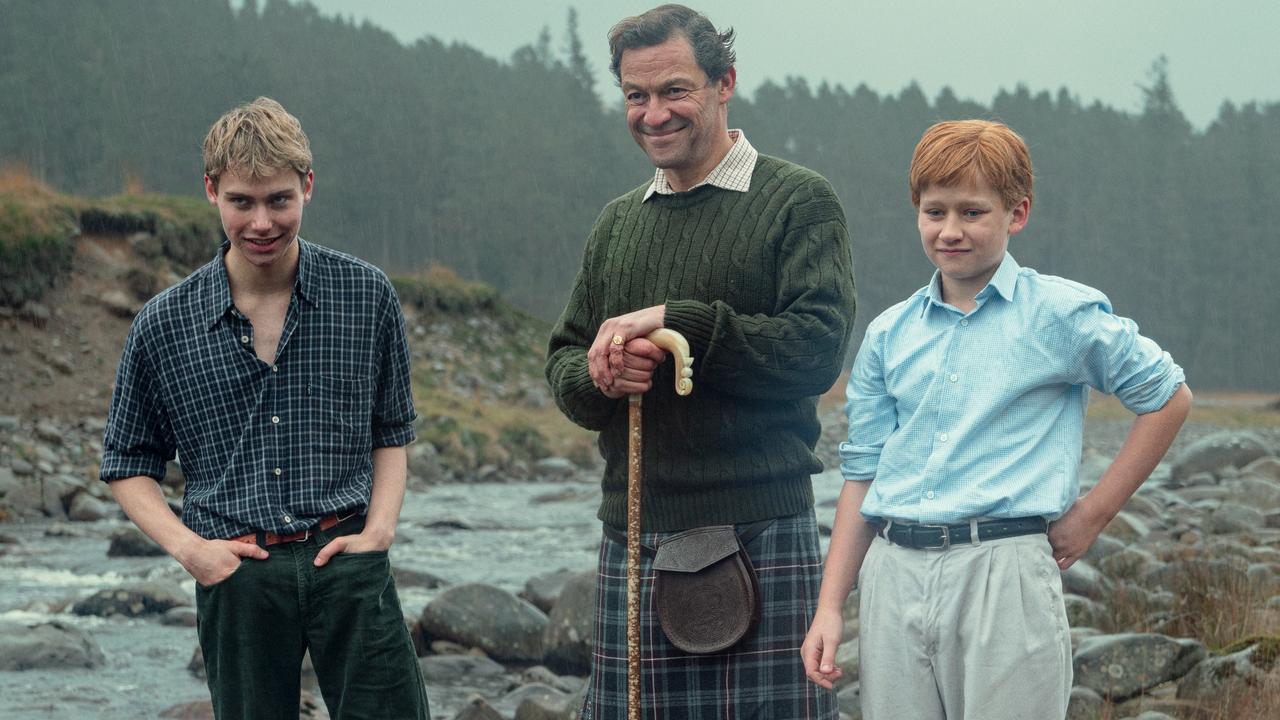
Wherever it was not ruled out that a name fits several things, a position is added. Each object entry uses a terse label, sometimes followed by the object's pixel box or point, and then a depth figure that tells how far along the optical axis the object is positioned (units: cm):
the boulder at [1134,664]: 516
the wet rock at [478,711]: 553
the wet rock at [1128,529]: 1136
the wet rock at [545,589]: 864
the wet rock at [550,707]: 551
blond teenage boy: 284
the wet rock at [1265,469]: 1733
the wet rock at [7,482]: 1343
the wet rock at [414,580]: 986
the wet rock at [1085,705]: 489
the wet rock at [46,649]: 730
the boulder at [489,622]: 757
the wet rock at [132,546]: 1108
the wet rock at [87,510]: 1323
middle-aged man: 290
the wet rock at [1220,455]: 1945
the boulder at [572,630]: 721
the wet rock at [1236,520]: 1188
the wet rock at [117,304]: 1961
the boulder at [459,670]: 716
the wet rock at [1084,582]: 792
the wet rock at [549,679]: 682
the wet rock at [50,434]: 1578
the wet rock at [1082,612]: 687
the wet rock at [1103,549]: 991
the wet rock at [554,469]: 2081
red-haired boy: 240
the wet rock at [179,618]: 855
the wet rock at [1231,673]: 472
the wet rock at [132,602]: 879
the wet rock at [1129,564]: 861
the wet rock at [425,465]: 1888
